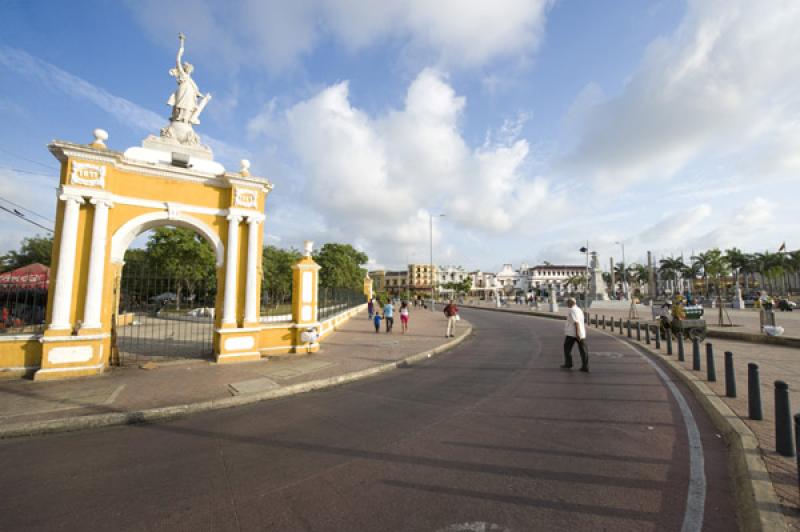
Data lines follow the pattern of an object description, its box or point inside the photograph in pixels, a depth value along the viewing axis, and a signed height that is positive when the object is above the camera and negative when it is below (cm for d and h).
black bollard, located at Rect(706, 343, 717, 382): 705 -131
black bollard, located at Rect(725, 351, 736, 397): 601 -132
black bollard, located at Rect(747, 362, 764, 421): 483 -128
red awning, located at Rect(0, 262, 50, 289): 1662 +124
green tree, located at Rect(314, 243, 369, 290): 5719 +538
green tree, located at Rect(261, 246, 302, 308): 4257 +396
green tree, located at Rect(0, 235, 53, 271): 3850 +461
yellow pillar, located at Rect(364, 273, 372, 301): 4803 +147
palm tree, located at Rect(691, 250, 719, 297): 5061 +614
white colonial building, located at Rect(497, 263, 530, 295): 14012 +873
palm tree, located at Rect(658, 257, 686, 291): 7488 +719
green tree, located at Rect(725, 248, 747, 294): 6099 +743
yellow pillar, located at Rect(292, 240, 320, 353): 1108 -18
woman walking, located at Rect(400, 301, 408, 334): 1651 -73
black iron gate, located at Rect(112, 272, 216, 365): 1048 -181
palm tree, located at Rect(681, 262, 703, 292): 6488 +565
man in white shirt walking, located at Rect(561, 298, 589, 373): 830 -81
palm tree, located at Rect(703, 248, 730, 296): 5022 +541
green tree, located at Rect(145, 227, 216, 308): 3106 +386
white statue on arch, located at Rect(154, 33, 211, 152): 1055 +581
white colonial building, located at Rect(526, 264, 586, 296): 13425 +1018
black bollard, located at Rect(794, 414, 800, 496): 291 -107
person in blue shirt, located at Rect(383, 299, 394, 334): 1736 -75
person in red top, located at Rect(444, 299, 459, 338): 1526 -64
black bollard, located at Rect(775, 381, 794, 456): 375 -130
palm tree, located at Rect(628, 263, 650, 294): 8578 +693
